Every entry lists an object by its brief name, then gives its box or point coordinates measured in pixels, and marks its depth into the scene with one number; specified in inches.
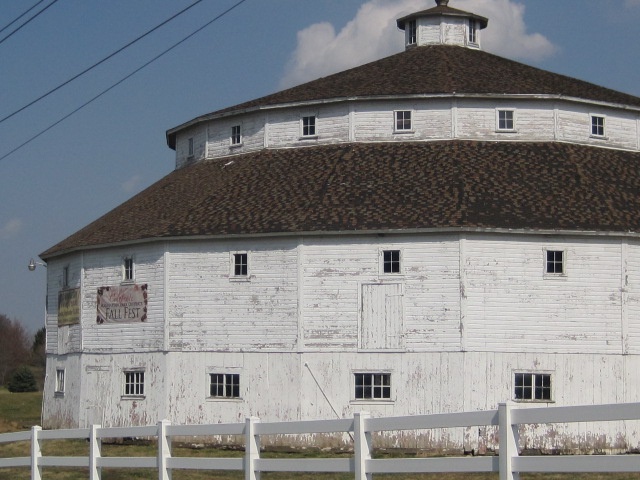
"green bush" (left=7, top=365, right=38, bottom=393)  2945.4
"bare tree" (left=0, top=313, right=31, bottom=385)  4416.6
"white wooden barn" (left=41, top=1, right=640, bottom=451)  1148.5
